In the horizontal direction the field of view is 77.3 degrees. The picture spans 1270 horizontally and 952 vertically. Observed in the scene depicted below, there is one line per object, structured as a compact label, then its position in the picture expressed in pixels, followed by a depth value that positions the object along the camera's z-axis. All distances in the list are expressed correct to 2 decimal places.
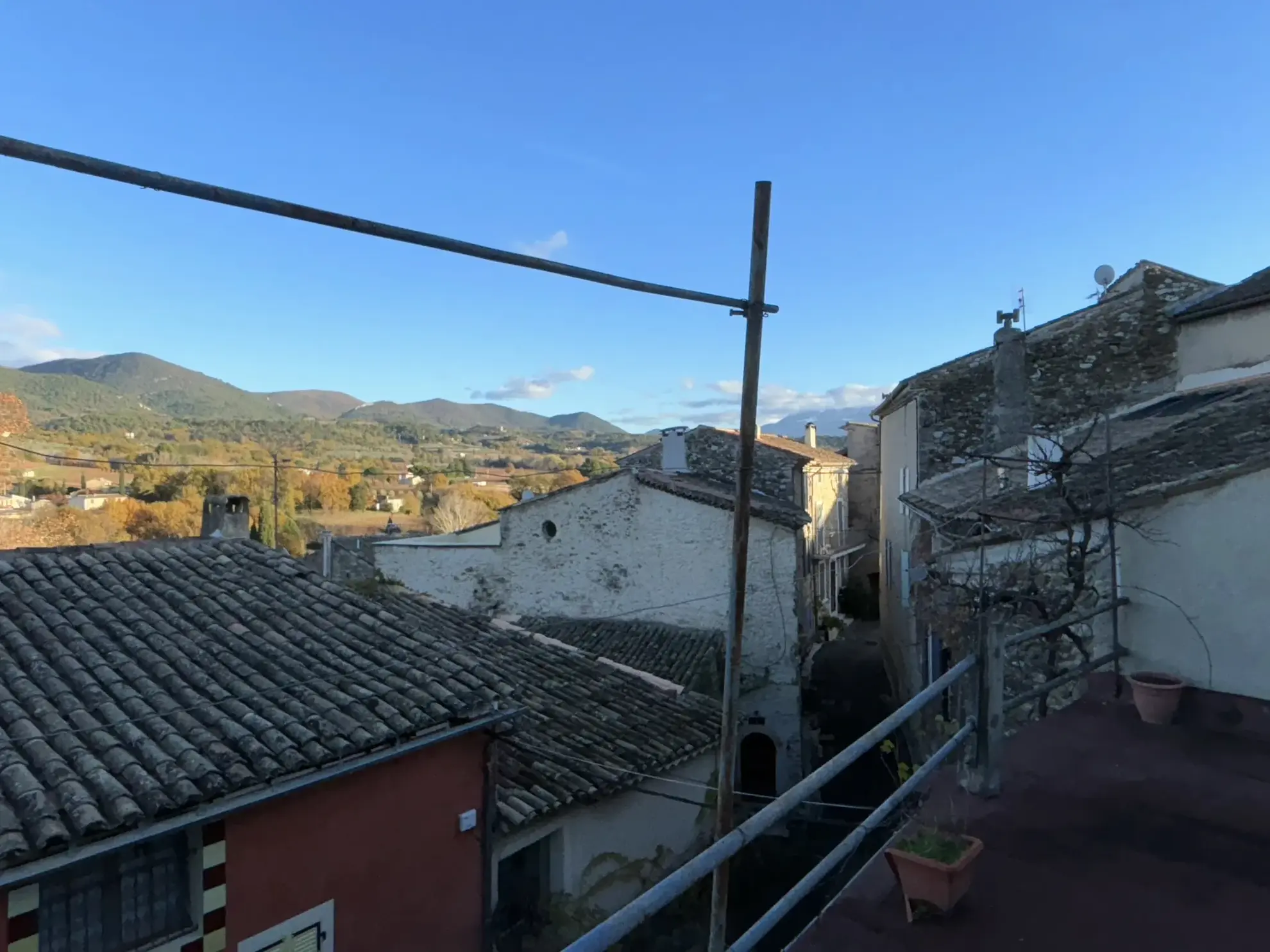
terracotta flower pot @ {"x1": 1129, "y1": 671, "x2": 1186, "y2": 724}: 4.66
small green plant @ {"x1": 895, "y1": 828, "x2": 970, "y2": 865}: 2.71
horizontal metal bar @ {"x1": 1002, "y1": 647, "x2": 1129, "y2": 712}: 3.89
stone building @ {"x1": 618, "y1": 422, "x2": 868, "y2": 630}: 19.94
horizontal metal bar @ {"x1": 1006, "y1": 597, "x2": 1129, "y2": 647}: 4.03
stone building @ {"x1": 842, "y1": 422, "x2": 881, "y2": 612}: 32.41
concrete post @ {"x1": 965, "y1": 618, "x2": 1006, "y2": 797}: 3.48
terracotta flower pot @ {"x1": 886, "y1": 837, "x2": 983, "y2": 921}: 2.65
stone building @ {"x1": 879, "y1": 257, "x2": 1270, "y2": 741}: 5.17
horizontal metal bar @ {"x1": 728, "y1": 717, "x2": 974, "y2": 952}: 2.20
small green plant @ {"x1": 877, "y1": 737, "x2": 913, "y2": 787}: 5.43
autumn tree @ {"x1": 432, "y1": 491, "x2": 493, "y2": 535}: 44.22
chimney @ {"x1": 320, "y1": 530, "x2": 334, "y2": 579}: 19.73
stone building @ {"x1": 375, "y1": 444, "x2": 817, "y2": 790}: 14.46
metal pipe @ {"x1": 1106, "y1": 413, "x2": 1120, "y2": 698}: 5.46
